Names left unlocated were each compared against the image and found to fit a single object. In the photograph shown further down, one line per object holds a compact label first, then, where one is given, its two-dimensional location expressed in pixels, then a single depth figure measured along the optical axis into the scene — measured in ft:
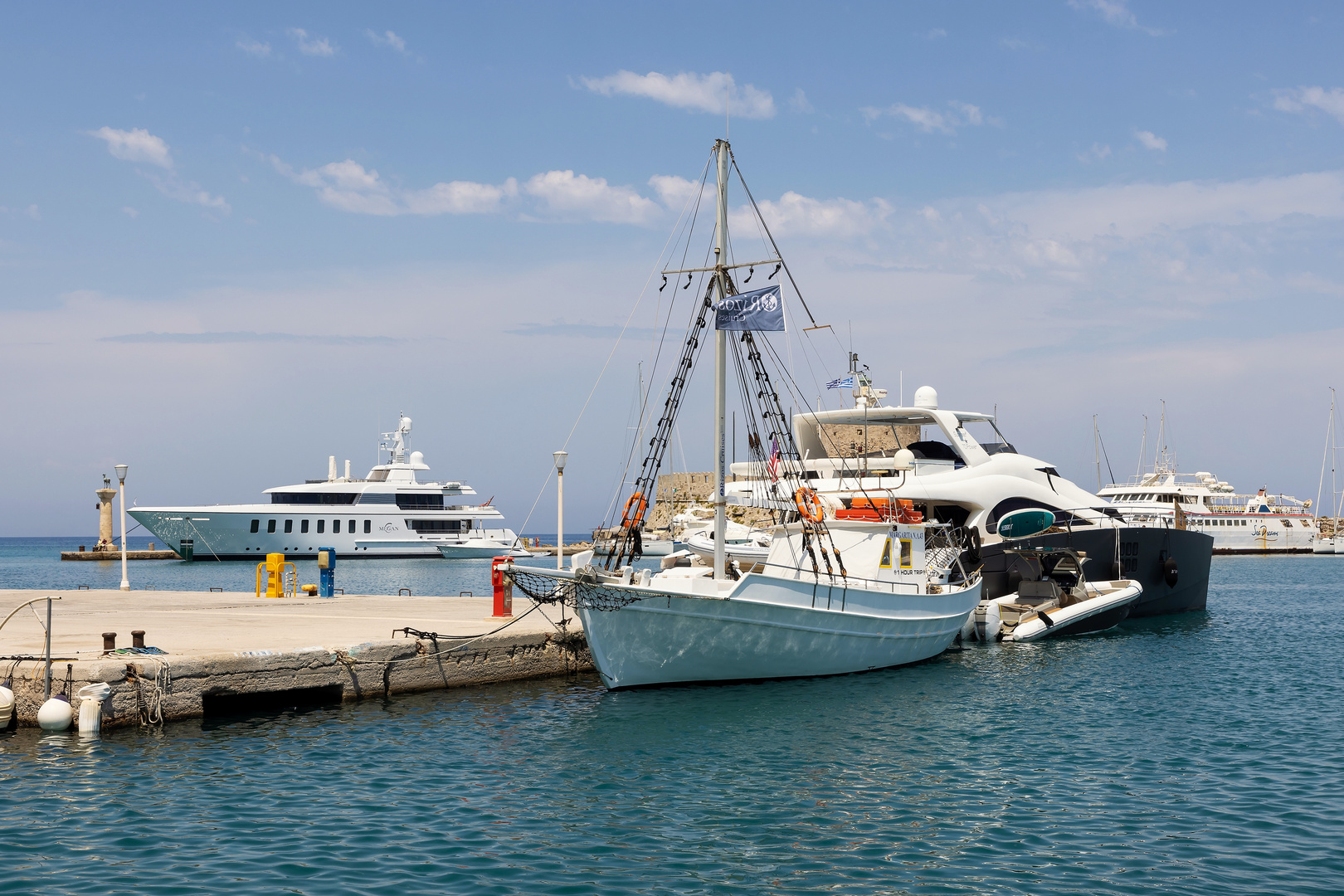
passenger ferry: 274.98
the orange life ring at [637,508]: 62.85
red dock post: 70.18
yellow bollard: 85.30
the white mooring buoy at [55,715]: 43.47
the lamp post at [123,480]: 89.85
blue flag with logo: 59.06
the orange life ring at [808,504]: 61.96
